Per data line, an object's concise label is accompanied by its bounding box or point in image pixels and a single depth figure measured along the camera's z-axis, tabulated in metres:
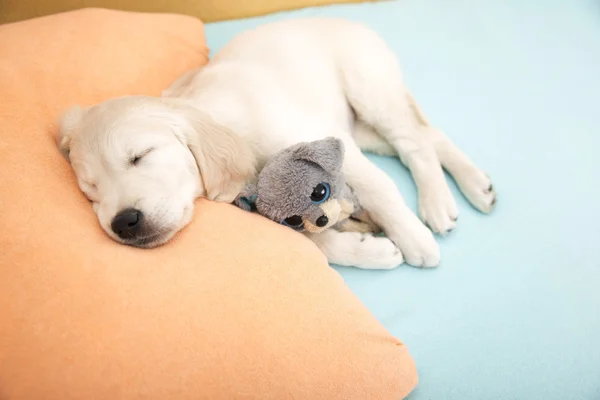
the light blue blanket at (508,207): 0.62
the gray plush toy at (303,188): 0.63
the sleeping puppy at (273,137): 0.62
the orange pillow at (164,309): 0.51
